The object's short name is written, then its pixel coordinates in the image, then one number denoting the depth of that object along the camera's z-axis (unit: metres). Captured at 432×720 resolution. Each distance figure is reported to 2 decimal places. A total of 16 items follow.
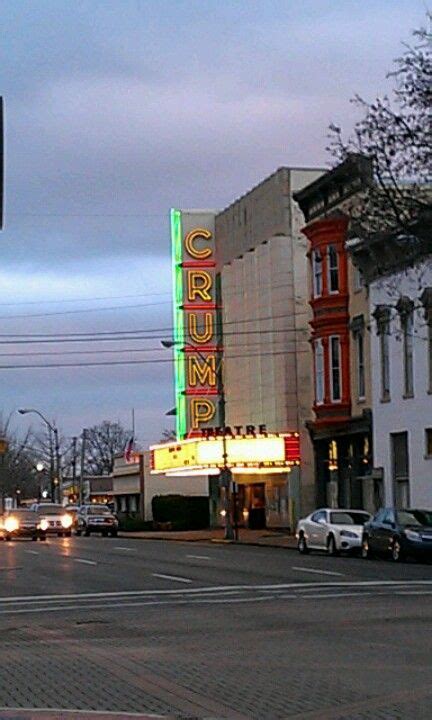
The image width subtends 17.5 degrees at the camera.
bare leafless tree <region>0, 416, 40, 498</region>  124.53
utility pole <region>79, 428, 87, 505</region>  110.57
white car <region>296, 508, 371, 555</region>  38.53
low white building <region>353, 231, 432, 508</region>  43.91
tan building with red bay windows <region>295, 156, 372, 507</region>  51.75
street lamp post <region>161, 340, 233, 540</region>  53.09
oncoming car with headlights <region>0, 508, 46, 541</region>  61.62
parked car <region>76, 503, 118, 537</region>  69.19
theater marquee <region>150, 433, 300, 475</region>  56.72
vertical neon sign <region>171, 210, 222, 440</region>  66.62
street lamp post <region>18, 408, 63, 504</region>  117.25
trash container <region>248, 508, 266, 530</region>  63.66
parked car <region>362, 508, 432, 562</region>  34.22
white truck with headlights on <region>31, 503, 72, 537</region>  64.99
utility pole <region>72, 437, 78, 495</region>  137.46
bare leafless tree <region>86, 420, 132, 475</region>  161.75
